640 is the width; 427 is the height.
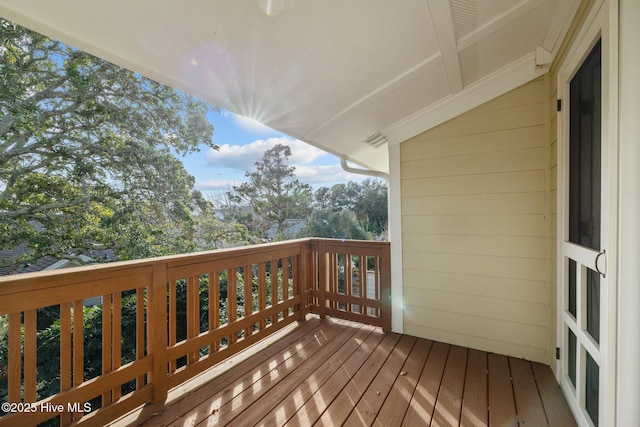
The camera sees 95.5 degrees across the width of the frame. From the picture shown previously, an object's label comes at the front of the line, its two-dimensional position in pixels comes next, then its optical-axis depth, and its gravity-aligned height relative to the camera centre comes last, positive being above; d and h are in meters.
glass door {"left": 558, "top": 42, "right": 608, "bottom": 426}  1.40 -0.22
